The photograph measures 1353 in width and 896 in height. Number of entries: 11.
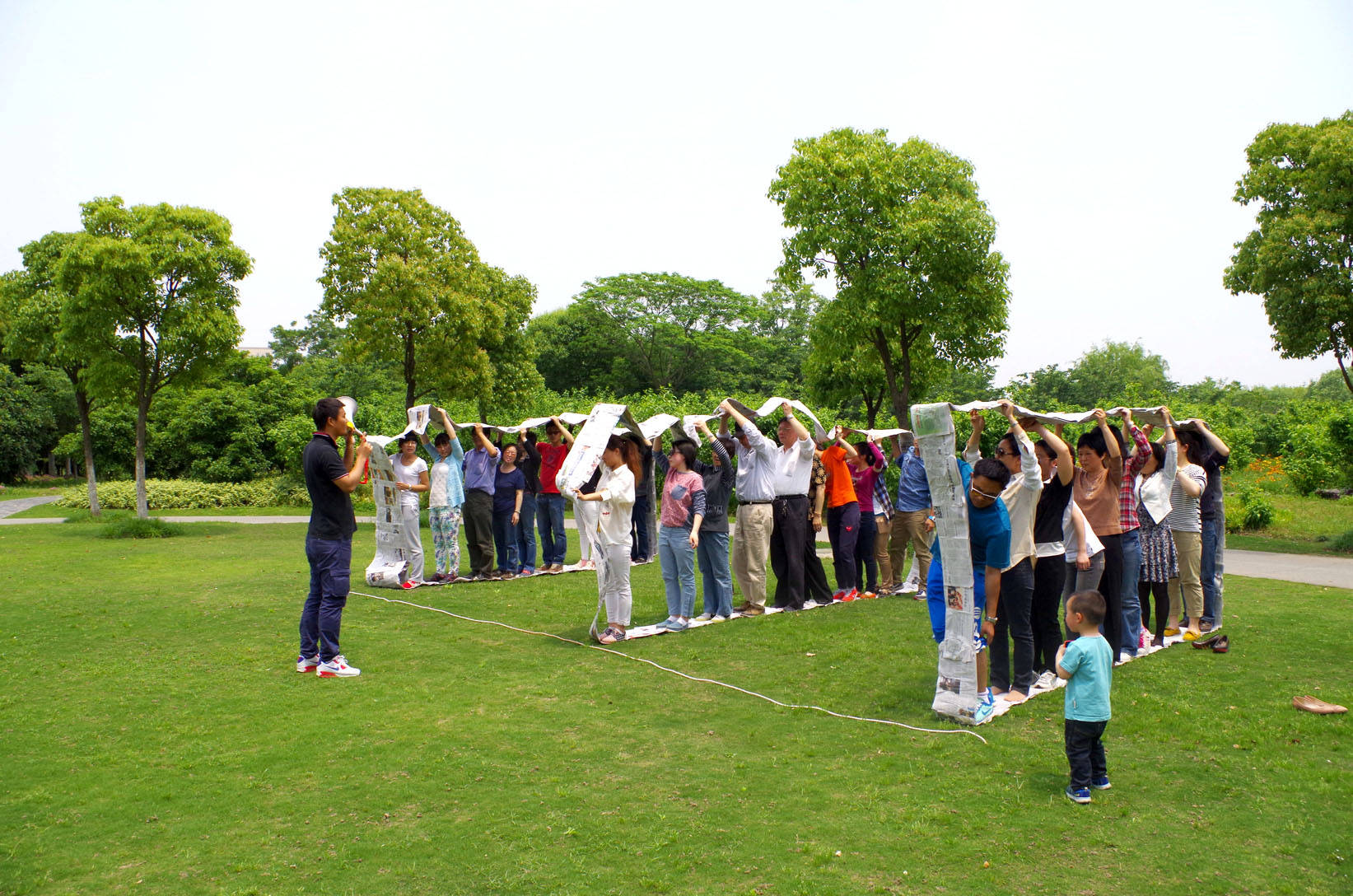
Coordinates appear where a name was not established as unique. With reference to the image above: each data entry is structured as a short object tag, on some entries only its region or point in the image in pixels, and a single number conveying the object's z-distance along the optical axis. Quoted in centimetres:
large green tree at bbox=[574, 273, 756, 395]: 5384
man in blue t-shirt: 607
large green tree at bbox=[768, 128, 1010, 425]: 2130
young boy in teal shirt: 486
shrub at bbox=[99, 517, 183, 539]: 1841
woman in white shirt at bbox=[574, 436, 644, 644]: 852
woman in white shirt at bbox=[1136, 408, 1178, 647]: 806
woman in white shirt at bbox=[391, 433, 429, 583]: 1172
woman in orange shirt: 1073
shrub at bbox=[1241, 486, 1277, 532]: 1789
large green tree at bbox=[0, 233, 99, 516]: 1938
